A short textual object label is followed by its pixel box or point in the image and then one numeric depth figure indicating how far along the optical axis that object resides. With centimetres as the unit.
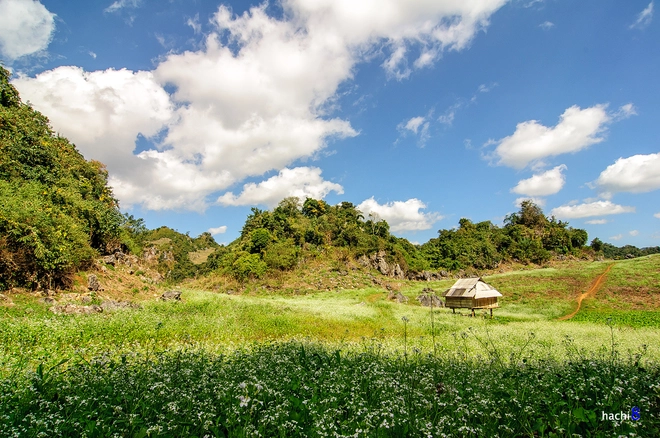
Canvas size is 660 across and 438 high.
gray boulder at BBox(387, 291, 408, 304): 4153
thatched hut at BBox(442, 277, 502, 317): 3141
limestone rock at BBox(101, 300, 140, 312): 1748
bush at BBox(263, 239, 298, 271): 5484
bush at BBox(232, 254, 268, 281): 5253
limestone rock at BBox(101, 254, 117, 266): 2881
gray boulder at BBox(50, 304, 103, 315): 1550
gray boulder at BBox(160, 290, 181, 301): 2516
